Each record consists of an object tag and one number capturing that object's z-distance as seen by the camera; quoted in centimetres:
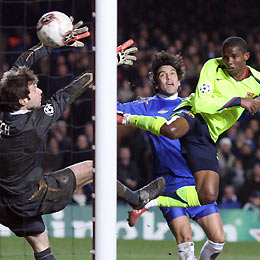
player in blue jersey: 1270
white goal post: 896
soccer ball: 1158
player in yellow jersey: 1227
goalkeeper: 1116
